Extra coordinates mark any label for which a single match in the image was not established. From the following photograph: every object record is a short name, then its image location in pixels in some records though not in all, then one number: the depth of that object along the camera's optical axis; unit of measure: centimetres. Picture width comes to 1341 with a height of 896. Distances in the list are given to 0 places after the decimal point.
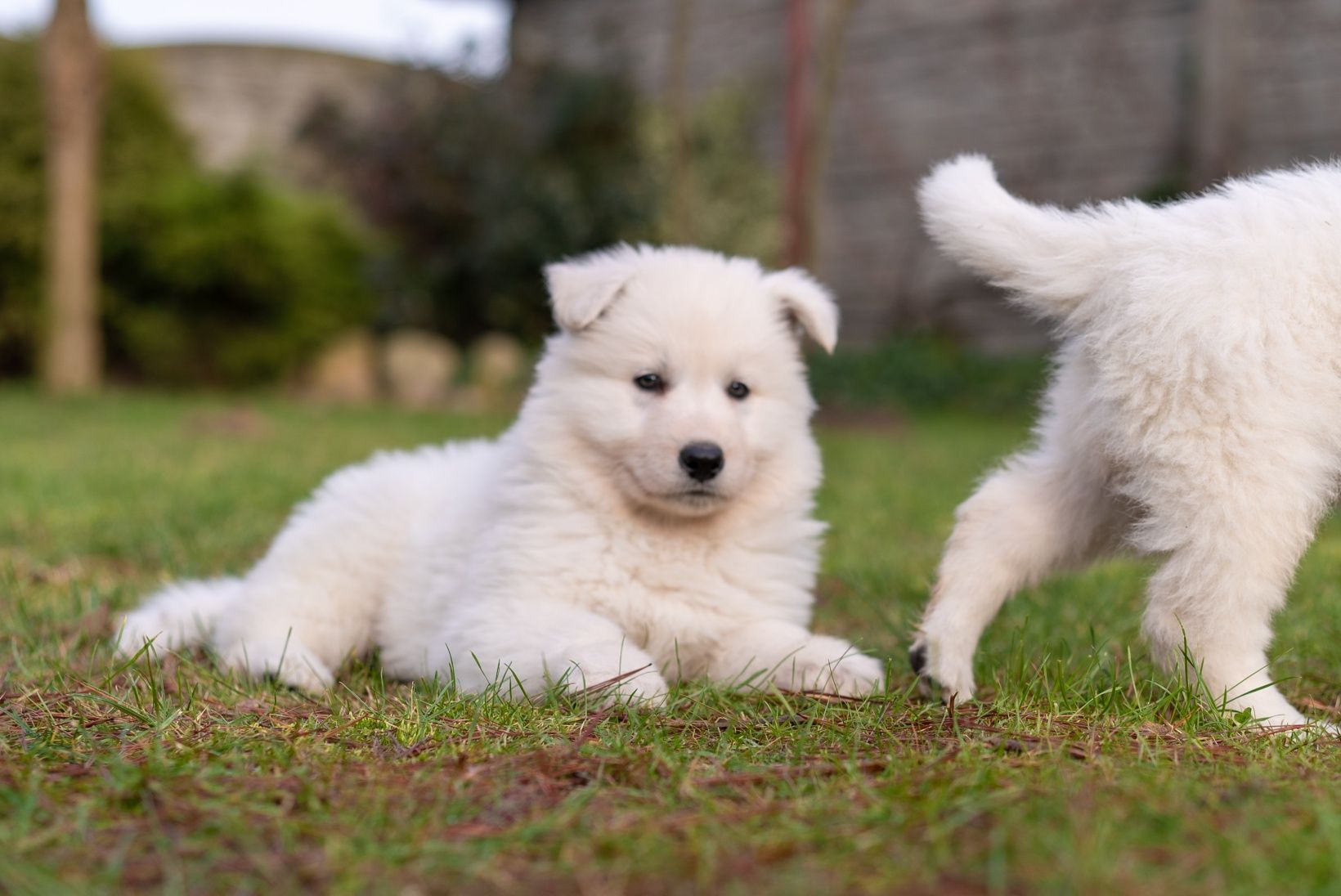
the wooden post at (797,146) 1029
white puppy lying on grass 278
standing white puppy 230
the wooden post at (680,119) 1093
